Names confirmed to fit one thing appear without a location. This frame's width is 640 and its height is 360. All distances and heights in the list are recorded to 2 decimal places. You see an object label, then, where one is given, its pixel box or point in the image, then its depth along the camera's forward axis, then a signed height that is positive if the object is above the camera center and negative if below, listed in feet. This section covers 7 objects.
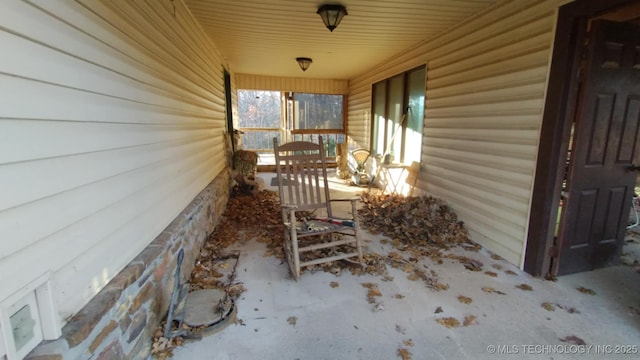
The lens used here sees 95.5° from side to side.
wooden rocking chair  8.81 -3.14
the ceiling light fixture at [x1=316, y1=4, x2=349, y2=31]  10.00 +3.93
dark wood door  7.86 -0.58
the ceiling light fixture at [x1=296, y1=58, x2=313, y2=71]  18.03 +4.05
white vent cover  3.06 -2.22
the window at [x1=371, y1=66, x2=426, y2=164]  15.69 +0.78
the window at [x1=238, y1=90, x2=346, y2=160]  27.81 +0.46
